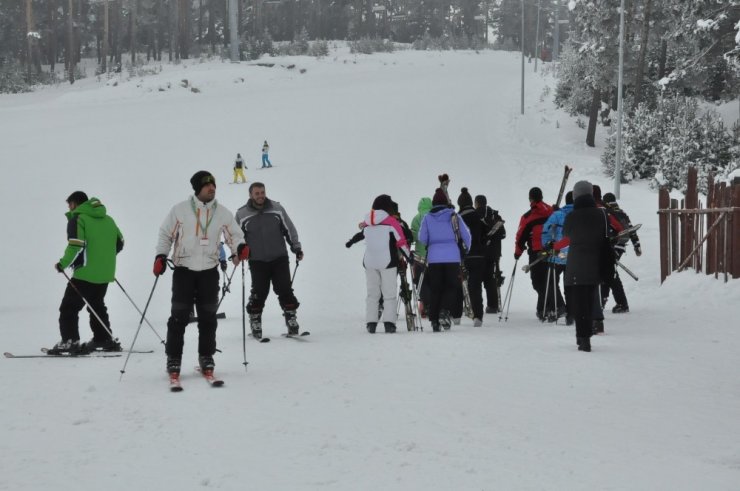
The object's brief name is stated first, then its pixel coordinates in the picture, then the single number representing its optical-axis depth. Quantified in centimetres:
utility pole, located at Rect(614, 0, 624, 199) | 2658
